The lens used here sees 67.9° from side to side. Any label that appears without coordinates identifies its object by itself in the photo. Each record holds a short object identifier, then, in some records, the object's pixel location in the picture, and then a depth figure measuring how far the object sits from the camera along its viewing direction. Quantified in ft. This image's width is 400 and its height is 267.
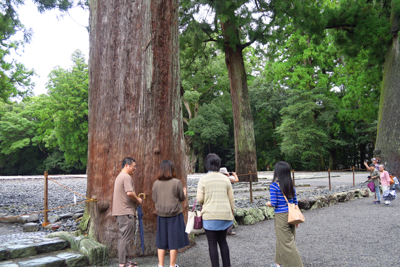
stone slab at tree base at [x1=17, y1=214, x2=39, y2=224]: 19.54
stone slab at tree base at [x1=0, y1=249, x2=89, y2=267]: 10.65
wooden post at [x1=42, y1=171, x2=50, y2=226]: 15.62
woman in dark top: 11.66
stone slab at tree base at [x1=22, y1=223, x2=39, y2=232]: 17.28
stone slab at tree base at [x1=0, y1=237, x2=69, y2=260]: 11.39
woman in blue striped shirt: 11.15
